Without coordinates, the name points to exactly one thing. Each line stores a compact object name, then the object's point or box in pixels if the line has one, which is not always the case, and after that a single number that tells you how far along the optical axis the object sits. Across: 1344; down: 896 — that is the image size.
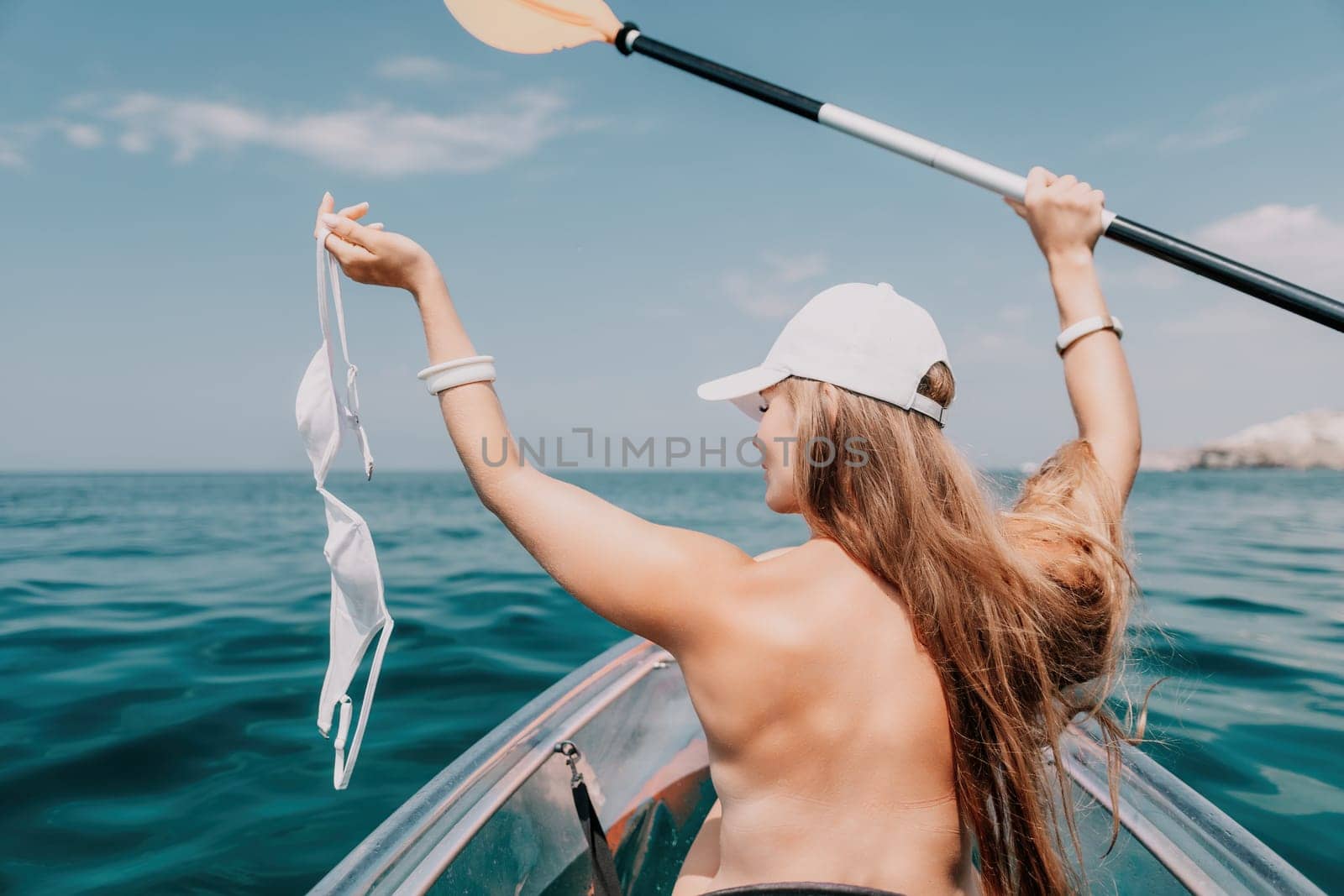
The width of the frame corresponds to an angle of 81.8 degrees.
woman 1.24
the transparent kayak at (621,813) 1.92
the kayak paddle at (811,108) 2.19
